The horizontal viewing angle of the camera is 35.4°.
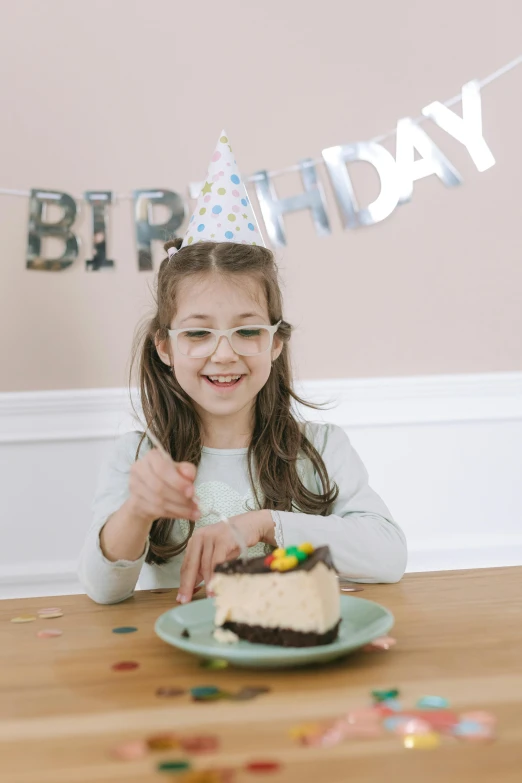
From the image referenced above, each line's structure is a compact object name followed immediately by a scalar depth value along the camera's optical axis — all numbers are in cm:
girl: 113
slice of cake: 75
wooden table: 53
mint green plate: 70
